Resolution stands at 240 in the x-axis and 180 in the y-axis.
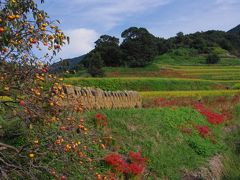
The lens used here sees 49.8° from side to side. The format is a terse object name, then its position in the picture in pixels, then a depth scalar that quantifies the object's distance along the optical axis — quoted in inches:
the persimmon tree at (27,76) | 148.1
